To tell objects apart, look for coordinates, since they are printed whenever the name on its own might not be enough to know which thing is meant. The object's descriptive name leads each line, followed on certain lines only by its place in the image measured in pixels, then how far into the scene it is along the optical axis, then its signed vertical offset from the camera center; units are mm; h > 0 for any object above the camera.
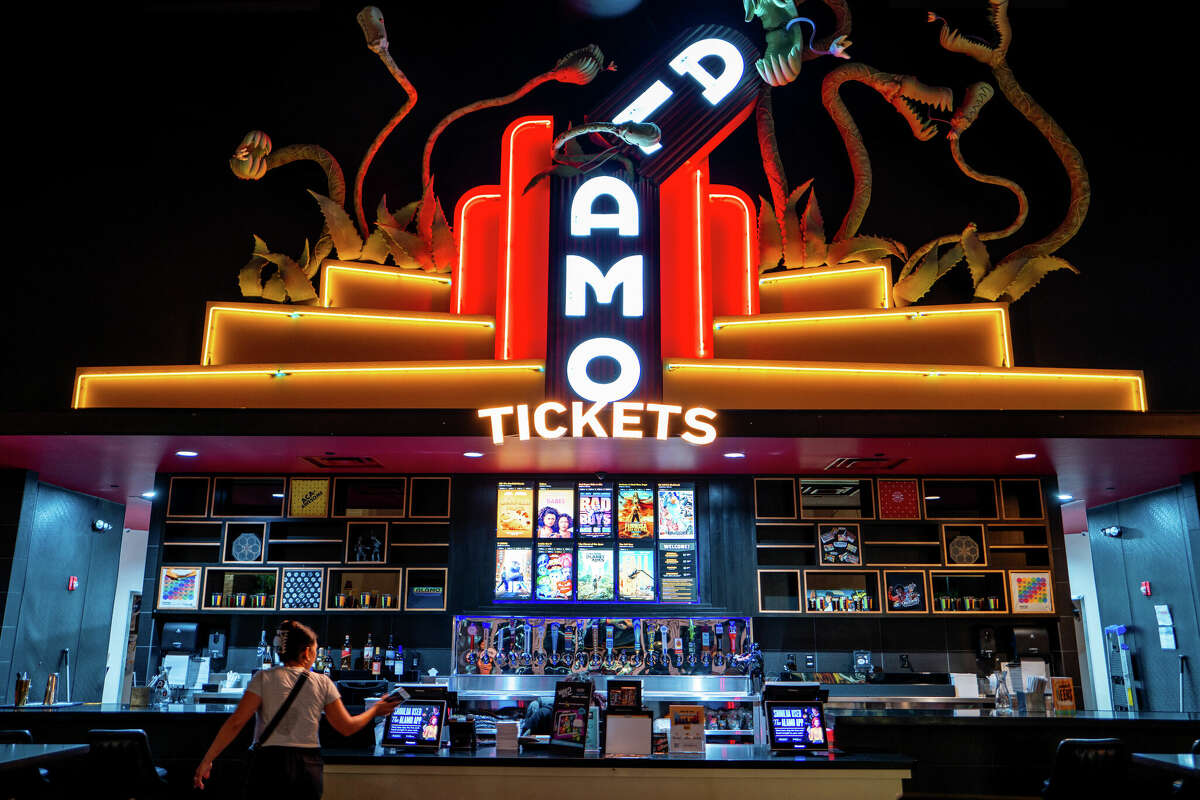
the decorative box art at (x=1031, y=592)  9477 +327
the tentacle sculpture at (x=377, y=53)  10375 +6516
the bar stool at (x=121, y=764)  5531 -867
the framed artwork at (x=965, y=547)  9602 +806
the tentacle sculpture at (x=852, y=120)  10297 +5964
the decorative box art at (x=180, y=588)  9578 +360
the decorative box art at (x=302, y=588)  9500 +359
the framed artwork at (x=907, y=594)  9500 +306
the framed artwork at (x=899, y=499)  9695 +1322
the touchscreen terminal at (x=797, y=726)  5641 -640
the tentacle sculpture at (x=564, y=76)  10594 +6404
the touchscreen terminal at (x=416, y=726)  5668 -648
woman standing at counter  4406 -507
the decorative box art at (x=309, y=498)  9750 +1332
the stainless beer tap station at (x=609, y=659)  8852 -360
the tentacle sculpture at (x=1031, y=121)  9898 +5624
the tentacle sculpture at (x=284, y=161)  10031 +5155
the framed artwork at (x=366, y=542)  9617 +846
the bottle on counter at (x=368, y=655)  9188 -329
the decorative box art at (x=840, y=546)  9594 +814
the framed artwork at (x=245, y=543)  9688 +845
